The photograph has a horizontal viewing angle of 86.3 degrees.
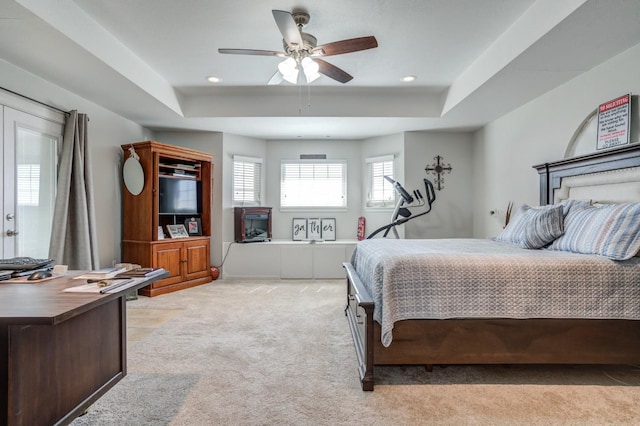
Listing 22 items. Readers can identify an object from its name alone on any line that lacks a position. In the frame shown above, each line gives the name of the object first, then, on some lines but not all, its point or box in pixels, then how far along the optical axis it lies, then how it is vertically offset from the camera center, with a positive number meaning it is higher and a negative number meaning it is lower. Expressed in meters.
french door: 3.01 +0.29
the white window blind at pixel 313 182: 6.15 +0.51
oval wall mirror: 4.45 +0.46
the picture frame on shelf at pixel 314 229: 5.98 -0.33
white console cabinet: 5.47 -0.81
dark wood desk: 1.21 -0.62
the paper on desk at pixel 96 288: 1.45 -0.34
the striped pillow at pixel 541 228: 2.63 -0.13
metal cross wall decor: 5.43 +0.66
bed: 2.06 -0.61
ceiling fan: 2.35 +1.22
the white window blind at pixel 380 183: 5.73 +0.47
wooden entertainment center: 4.42 -0.12
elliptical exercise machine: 5.01 +0.12
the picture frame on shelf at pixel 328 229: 5.98 -0.33
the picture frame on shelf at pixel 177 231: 4.78 -0.30
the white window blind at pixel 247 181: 5.74 +0.51
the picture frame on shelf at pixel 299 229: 5.96 -0.33
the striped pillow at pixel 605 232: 2.06 -0.14
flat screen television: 4.70 +0.20
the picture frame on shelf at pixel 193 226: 5.09 -0.24
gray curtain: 3.47 +0.04
